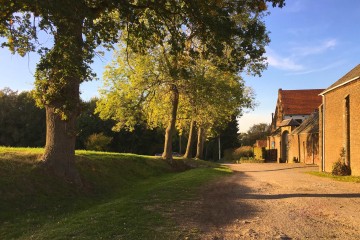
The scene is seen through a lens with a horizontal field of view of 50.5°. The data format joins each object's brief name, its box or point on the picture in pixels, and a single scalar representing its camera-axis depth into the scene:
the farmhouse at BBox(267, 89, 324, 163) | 41.21
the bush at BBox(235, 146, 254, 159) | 61.69
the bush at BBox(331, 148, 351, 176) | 23.41
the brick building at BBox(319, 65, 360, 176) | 22.61
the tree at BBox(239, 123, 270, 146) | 87.83
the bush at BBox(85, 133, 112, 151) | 39.03
